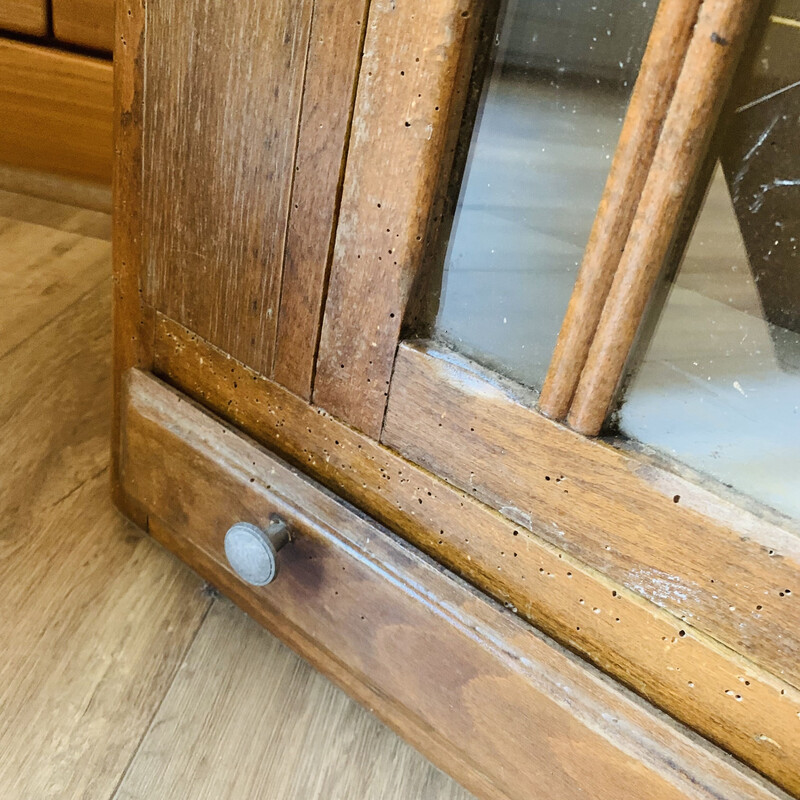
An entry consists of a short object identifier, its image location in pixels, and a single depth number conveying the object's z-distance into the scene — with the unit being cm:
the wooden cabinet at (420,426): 36
